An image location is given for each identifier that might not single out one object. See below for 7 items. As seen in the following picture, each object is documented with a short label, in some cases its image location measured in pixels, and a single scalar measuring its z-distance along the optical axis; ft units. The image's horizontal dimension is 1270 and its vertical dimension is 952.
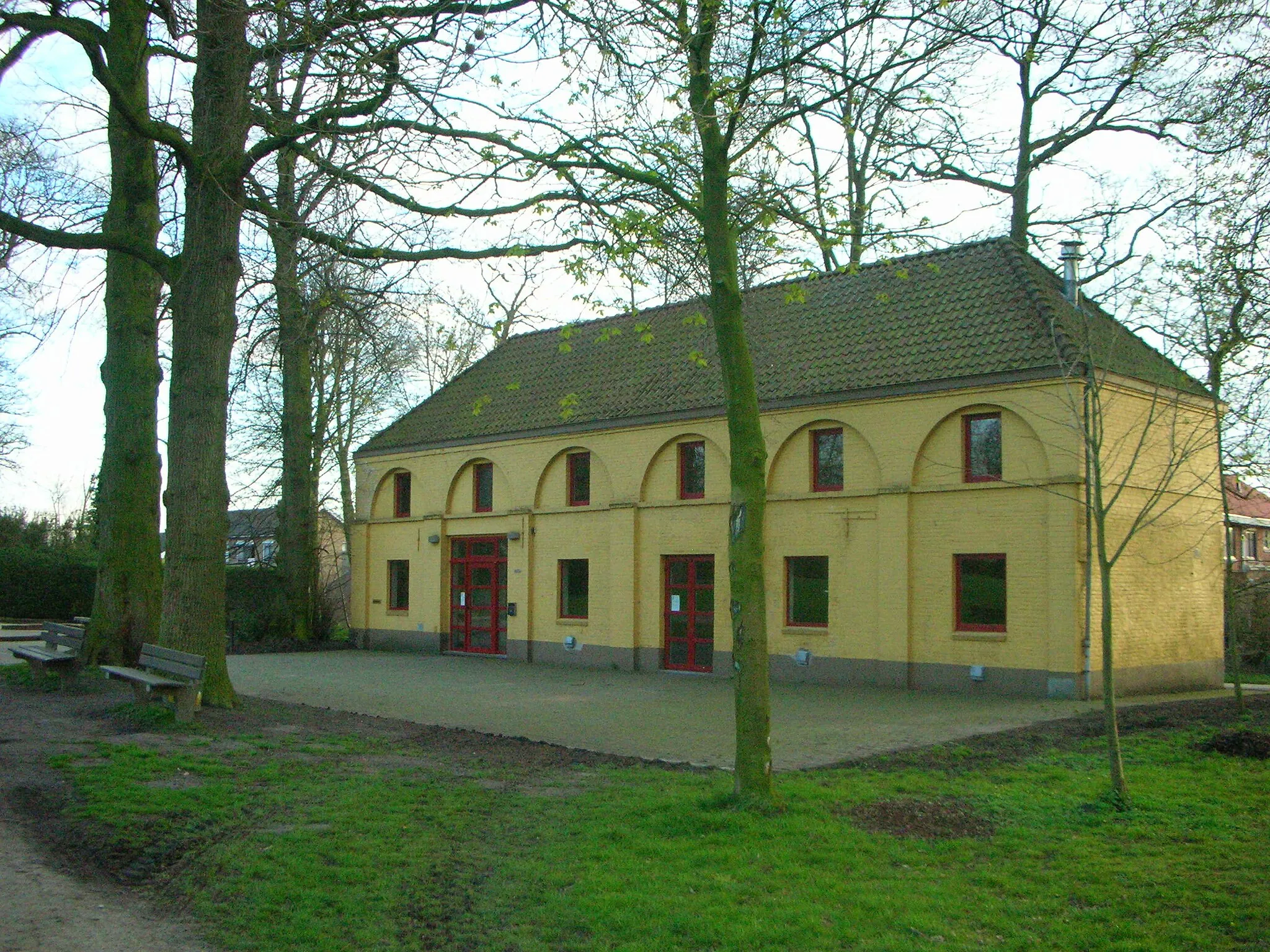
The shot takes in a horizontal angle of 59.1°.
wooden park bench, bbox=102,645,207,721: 40.83
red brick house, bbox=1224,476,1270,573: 99.66
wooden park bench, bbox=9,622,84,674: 53.26
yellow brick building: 59.62
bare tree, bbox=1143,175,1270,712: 36.19
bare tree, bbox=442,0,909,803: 28.25
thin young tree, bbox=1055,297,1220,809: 57.21
